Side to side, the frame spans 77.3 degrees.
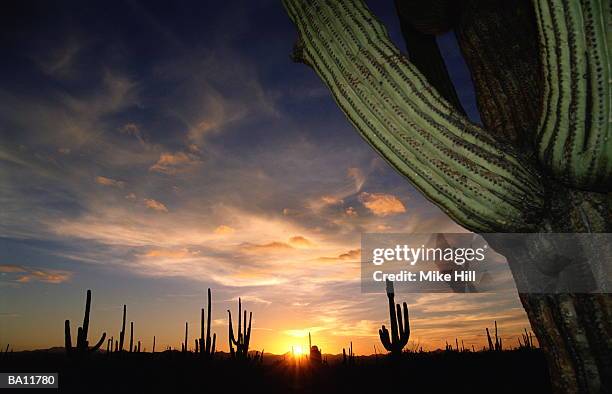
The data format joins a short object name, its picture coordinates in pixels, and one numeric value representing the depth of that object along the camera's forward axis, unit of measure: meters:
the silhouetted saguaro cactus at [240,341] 18.10
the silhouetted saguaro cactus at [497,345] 28.00
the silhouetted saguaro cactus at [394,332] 13.09
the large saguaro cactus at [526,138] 1.24
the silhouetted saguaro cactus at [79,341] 13.40
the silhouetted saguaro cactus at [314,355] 17.88
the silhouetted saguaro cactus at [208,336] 20.12
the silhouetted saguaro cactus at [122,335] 20.06
